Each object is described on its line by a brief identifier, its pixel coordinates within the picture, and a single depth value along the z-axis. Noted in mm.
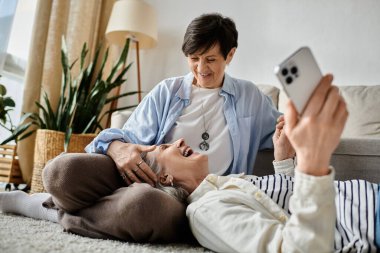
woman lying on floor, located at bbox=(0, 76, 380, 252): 652
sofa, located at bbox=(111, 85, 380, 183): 1253
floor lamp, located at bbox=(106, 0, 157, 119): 2570
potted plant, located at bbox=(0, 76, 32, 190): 2398
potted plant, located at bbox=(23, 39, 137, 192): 2035
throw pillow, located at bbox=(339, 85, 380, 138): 1882
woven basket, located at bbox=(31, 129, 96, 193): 2029
